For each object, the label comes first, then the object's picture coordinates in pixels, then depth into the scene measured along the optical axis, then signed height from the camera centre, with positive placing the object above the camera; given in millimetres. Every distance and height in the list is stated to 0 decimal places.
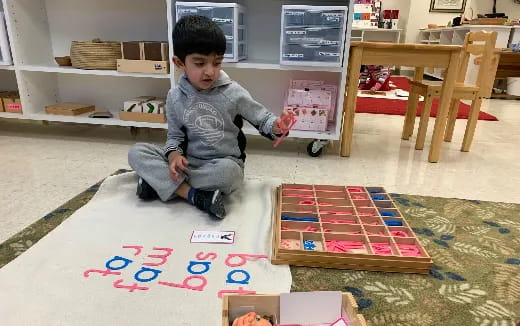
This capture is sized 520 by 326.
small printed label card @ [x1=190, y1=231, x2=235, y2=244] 1006 -515
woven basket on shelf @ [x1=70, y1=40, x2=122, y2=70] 1899 -101
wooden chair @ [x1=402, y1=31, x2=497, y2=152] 1889 -215
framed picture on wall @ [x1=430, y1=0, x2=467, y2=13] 5492 +566
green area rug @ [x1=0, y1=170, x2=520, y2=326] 777 -526
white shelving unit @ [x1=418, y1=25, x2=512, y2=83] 3916 +126
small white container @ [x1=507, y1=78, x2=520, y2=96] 3898 -377
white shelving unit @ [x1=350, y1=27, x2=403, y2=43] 5513 +135
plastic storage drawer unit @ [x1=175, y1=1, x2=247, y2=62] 1702 +102
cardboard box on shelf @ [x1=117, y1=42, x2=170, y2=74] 1850 -108
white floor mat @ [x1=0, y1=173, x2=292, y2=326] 742 -519
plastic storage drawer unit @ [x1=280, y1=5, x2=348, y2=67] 1674 +27
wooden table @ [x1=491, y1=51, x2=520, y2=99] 3748 -163
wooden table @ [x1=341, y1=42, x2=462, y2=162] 1657 -66
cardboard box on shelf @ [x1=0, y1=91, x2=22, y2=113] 1998 -375
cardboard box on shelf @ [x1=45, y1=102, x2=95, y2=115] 2002 -392
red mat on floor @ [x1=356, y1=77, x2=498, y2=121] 2887 -499
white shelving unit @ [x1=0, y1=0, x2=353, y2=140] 1938 -88
